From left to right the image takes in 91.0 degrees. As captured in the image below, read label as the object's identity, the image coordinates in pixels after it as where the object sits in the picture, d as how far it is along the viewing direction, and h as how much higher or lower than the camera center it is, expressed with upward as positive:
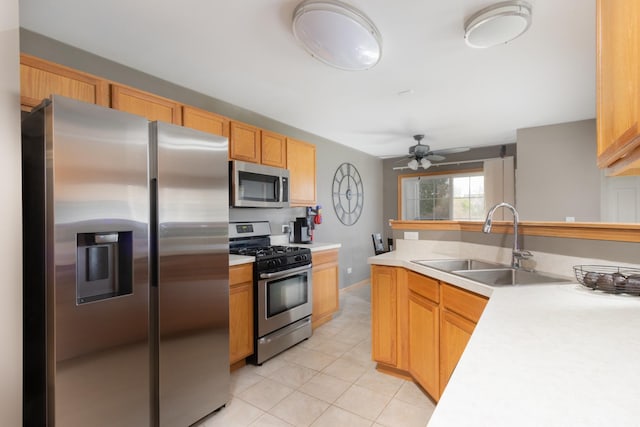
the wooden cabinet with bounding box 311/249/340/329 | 3.48 -0.85
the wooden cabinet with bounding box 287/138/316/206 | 3.62 +0.50
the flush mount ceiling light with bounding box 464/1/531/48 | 1.73 +1.08
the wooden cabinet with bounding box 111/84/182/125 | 2.10 +0.79
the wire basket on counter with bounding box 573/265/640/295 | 1.29 -0.29
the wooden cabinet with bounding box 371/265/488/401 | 1.77 -0.75
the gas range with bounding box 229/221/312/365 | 2.66 -0.71
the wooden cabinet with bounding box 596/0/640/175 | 0.74 +0.34
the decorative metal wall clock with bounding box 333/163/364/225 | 5.15 +0.33
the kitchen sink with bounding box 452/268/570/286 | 1.79 -0.40
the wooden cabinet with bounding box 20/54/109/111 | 1.71 +0.77
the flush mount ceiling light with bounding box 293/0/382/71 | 1.69 +1.05
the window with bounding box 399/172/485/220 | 5.72 +0.30
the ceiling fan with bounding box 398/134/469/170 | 4.42 +0.80
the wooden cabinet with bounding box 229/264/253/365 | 2.47 -0.80
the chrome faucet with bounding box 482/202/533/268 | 1.92 -0.24
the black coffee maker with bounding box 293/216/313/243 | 3.93 -0.22
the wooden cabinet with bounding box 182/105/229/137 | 2.53 +0.78
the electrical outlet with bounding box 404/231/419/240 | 2.86 -0.21
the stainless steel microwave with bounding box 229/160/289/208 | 2.87 +0.27
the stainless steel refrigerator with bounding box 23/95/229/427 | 1.37 -0.29
